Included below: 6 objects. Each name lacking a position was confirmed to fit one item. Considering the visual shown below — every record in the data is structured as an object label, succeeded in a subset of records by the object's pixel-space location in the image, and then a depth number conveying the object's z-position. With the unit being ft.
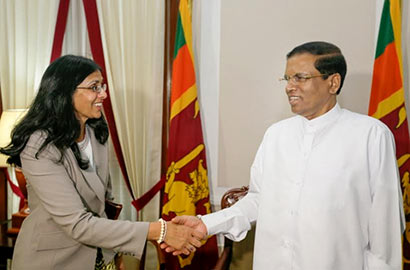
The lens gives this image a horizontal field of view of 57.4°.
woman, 5.65
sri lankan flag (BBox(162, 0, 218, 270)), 9.19
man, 5.08
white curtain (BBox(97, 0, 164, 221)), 9.81
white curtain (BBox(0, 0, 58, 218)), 10.51
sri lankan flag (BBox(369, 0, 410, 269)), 8.18
